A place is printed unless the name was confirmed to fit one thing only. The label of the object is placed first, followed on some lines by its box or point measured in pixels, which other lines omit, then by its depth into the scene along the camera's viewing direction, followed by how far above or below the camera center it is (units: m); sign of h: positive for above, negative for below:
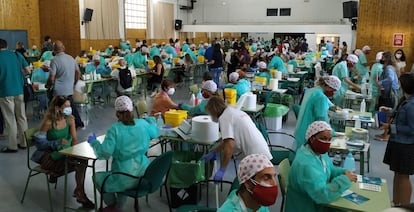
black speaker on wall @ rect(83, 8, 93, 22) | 15.62 +1.85
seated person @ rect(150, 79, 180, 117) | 5.11 -0.61
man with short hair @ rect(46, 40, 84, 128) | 5.89 -0.25
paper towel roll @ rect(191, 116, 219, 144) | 3.91 -0.78
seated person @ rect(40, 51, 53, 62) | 10.06 +0.04
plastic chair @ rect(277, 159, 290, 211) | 2.76 -0.91
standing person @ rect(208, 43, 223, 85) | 10.75 -0.15
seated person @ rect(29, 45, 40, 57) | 13.78 +0.21
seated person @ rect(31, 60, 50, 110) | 7.39 -0.42
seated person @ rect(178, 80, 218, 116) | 4.95 -0.61
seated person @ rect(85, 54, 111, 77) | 8.65 -0.26
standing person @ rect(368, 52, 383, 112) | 6.95 -0.51
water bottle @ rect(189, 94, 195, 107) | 5.48 -0.65
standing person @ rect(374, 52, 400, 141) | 6.59 -0.50
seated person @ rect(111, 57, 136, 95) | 7.91 -0.48
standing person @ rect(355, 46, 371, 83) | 8.28 -0.23
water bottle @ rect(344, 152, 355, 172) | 3.73 -1.07
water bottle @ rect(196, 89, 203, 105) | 5.51 -0.62
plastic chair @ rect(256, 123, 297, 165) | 4.00 -1.09
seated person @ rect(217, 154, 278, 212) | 1.87 -0.66
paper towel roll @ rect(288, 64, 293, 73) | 10.22 -0.30
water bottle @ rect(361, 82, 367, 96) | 6.98 -0.62
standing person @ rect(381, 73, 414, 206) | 3.58 -0.85
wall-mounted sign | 12.06 +0.60
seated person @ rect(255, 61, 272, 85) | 8.13 -0.35
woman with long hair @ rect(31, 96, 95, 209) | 3.73 -0.87
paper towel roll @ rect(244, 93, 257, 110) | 5.63 -0.69
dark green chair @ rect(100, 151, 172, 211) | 3.14 -1.04
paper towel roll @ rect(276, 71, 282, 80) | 8.33 -0.41
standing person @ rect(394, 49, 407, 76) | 9.17 -0.02
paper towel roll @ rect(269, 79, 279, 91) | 7.29 -0.53
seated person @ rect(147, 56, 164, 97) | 9.42 -0.41
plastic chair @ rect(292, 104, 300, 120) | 5.29 -0.73
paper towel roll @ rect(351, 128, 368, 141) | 3.97 -0.84
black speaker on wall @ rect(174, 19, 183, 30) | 22.18 +2.01
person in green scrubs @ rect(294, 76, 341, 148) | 3.91 -0.51
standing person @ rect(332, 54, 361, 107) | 6.61 -0.44
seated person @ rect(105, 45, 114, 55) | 14.57 +0.26
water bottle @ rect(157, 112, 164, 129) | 4.36 -0.78
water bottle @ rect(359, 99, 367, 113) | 5.70 -0.77
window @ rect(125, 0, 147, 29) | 18.52 +2.26
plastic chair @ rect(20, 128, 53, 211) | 3.73 -0.87
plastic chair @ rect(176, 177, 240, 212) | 2.65 -1.18
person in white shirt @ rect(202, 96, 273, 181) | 3.19 -0.69
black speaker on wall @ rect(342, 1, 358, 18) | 16.18 +2.17
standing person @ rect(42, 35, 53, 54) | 12.76 +0.40
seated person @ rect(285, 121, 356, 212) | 2.49 -0.84
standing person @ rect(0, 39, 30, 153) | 5.35 -0.55
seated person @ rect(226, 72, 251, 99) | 6.30 -0.52
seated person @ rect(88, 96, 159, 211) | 3.18 -0.79
